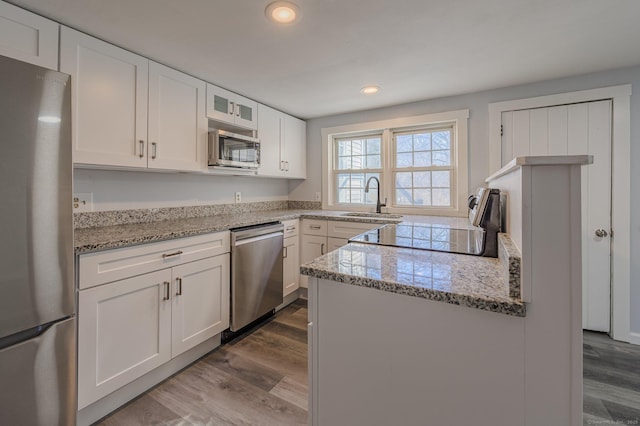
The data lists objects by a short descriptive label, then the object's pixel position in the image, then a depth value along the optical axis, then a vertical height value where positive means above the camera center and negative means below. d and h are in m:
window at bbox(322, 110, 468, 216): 2.82 +0.57
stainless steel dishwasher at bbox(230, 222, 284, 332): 2.15 -0.51
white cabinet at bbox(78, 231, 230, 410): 1.36 -0.60
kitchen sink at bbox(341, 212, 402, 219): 2.75 -0.03
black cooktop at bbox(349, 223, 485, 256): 1.27 -0.14
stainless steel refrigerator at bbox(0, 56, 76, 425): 0.98 -0.15
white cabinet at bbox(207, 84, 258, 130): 2.34 +0.96
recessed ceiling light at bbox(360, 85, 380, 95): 2.50 +1.15
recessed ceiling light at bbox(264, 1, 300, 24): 1.39 +1.06
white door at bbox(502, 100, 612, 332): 2.20 +0.26
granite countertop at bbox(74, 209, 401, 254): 1.42 -0.12
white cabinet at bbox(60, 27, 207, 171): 1.56 +0.69
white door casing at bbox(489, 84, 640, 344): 2.12 +0.04
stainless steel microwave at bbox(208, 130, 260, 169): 2.28 +0.56
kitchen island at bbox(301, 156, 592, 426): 0.66 -0.34
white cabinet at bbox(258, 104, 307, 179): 2.91 +0.79
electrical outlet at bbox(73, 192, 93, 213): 1.79 +0.06
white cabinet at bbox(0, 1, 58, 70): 1.31 +0.88
